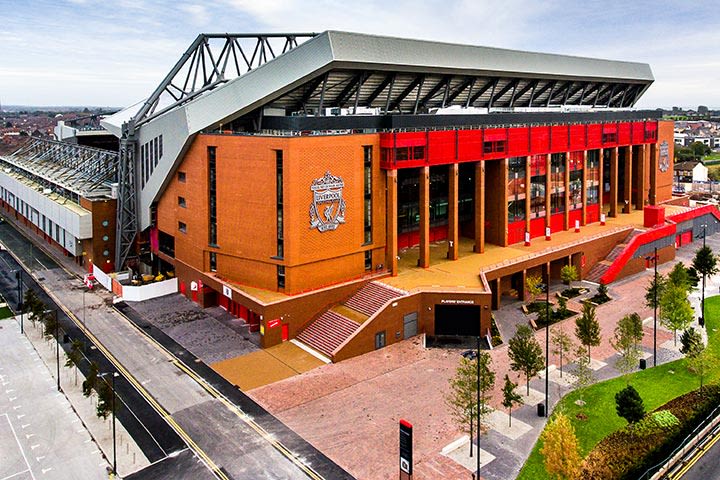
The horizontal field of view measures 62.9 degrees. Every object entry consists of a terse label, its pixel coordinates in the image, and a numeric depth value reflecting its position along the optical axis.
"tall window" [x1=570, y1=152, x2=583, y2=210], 72.06
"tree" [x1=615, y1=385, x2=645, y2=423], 31.30
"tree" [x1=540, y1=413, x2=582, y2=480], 26.08
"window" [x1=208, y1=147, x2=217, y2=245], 53.41
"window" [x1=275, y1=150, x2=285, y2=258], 48.09
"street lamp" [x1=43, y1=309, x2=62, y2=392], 39.66
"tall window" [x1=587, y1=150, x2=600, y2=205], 75.88
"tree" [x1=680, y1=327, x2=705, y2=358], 39.34
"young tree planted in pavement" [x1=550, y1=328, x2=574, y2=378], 39.03
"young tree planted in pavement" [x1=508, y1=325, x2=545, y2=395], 36.50
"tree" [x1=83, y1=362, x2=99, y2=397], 35.03
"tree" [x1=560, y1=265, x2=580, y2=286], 59.28
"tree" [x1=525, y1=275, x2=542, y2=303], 55.84
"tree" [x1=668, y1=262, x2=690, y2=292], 51.36
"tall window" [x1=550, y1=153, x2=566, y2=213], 69.77
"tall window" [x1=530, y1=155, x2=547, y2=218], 66.75
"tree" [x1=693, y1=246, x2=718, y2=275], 57.72
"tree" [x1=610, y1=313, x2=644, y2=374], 39.44
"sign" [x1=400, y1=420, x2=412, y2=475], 27.12
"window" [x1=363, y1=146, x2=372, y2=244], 52.28
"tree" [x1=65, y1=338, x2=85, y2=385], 39.78
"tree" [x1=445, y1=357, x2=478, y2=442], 31.00
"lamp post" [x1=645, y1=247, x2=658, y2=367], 42.38
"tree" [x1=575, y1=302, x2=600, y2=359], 41.19
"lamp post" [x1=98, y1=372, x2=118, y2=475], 29.91
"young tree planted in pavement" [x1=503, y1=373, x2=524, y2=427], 33.59
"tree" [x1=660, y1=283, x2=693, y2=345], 44.53
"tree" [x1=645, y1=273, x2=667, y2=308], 48.28
